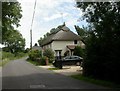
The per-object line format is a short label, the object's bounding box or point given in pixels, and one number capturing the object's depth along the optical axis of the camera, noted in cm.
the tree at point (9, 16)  1026
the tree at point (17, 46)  5026
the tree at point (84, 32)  837
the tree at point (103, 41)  699
